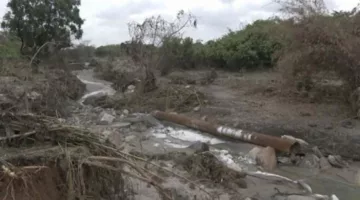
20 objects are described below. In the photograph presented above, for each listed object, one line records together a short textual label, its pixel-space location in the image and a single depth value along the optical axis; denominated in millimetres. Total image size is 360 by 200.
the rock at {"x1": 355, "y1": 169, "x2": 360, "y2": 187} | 8697
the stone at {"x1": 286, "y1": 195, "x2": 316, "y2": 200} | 7379
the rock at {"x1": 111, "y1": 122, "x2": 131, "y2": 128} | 13637
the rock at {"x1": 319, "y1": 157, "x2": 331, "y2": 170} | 9595
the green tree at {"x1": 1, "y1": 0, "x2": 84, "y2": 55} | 28016
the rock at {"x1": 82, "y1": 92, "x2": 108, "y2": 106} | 18845
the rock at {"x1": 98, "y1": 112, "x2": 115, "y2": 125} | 14264
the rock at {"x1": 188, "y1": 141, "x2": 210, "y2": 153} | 9963
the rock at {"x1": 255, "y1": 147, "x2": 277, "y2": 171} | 9562
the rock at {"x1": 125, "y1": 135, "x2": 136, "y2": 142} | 11406
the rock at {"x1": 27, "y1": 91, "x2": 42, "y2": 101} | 5935
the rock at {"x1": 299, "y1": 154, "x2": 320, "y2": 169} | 9703
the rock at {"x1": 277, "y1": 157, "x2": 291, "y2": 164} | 9852
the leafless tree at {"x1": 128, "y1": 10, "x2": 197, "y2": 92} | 18562
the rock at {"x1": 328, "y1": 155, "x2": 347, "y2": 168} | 9634
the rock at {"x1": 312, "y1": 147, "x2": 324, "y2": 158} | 10076
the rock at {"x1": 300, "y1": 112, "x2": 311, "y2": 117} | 13142
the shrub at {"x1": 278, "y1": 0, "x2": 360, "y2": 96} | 12984
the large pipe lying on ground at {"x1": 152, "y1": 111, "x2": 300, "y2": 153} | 9992
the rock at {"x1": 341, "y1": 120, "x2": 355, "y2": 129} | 11637
